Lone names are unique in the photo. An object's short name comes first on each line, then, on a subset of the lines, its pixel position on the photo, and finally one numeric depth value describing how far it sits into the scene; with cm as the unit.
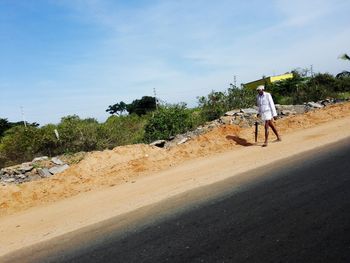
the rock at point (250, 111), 1711
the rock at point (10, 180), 1269
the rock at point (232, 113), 1733
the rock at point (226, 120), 1646
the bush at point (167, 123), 1739
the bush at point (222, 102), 1939
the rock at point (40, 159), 1436
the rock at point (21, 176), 1296
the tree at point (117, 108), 5925
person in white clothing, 1246
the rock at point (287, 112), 1727
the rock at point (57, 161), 1375
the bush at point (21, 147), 1678
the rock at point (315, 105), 1872
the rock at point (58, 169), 1296
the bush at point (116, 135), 1728
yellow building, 4382
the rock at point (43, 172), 1292
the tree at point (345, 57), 2353
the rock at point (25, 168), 1325
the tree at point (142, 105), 5938
